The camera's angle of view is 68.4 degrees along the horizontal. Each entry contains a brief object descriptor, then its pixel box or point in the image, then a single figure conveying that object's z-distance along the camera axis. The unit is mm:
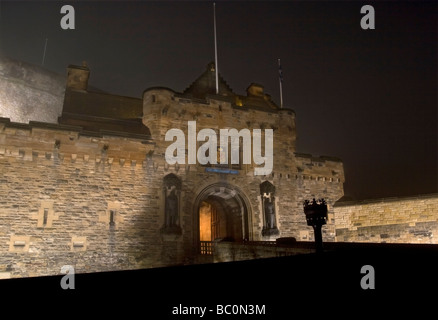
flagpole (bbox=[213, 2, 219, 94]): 17266
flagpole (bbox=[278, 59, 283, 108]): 19348
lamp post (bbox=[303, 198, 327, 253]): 7402
